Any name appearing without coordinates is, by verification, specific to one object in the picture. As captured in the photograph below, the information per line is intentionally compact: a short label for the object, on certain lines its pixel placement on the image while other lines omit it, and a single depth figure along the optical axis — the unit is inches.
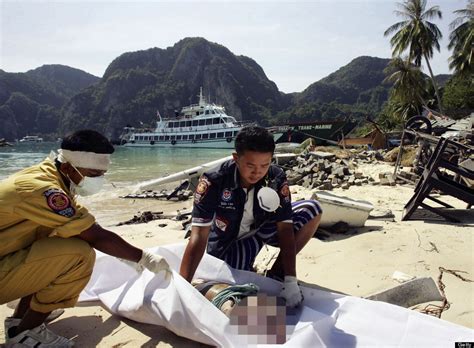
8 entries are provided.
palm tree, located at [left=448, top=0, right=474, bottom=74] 881.5
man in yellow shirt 60.0
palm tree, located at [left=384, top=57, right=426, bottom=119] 978.1
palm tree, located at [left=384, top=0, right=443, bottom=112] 957.2
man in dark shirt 75.4
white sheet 60.0
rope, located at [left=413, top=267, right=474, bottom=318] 75.7
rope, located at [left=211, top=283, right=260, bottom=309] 67.4
